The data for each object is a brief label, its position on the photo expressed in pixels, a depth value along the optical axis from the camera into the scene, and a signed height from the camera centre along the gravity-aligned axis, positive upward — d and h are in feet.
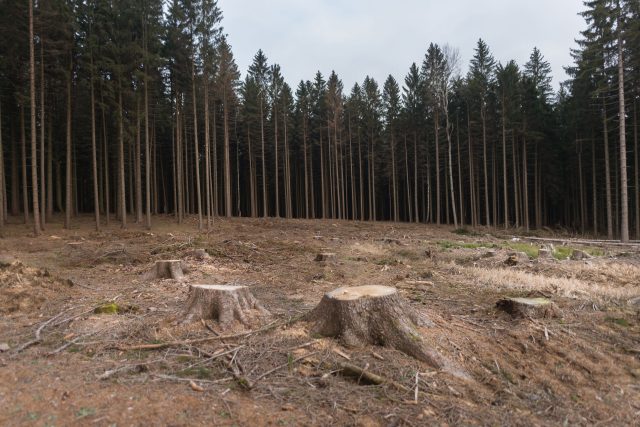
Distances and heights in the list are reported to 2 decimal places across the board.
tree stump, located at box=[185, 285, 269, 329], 18.63 -4.46
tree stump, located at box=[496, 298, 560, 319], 19.56 -5.32
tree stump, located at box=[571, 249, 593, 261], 43.75 -5.75
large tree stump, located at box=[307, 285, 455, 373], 15.24 -4.73
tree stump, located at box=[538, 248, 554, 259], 44.19 -5.51
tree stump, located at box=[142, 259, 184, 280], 32.83 -4.58
